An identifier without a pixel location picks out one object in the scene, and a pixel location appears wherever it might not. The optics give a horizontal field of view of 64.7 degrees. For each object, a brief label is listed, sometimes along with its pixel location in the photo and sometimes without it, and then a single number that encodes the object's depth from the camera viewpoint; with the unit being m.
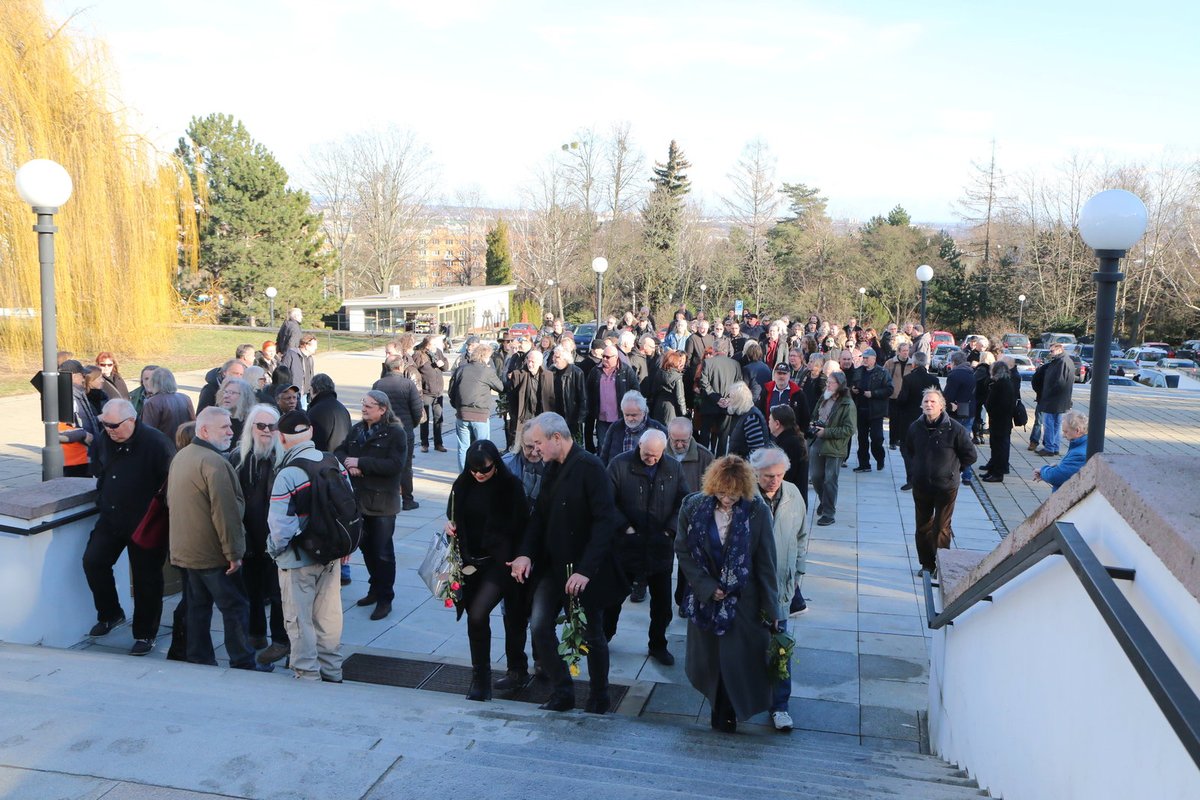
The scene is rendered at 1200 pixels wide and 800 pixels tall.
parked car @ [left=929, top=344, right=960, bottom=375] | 33.58
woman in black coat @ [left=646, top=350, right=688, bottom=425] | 11.98
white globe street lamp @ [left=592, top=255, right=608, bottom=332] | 19.91
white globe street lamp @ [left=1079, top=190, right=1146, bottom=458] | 6.02
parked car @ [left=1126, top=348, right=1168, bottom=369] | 42.47
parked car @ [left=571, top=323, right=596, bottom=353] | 36.00
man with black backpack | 5.58
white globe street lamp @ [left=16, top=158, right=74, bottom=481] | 7.95
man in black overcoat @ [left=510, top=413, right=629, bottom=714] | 5.45
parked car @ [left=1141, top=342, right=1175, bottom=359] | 46.99
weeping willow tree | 20.14
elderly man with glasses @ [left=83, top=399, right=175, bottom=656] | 6.36
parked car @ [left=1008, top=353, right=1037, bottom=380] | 36.00
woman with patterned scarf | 5.09
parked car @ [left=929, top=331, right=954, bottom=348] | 44.31
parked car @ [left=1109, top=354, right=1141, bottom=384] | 36.32
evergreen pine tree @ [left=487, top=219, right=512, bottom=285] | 70.12
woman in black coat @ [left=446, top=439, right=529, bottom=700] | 5.50
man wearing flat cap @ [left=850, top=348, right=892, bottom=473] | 13.07
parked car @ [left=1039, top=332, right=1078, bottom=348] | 47.05
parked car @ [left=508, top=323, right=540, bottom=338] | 38.98
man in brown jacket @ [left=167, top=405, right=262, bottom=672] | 5.84
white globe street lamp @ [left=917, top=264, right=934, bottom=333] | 20.62
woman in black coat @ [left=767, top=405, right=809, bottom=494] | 8.24
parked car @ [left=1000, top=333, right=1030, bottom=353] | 44.88
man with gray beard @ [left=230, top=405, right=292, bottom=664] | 6.07
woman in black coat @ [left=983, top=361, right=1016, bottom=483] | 12.93
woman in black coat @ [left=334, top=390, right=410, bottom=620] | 7.24
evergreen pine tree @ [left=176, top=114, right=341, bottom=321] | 41.41
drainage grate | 5.96
